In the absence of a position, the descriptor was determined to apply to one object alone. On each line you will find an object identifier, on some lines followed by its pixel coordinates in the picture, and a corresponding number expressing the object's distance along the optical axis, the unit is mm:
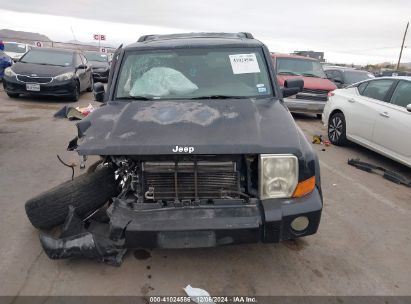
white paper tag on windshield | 3971
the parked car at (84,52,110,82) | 15422
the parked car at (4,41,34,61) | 19744
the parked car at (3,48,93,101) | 10508
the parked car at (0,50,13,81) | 13547
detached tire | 3305
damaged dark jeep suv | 2764
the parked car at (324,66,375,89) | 13219
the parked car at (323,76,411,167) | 5862
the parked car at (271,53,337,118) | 10281
